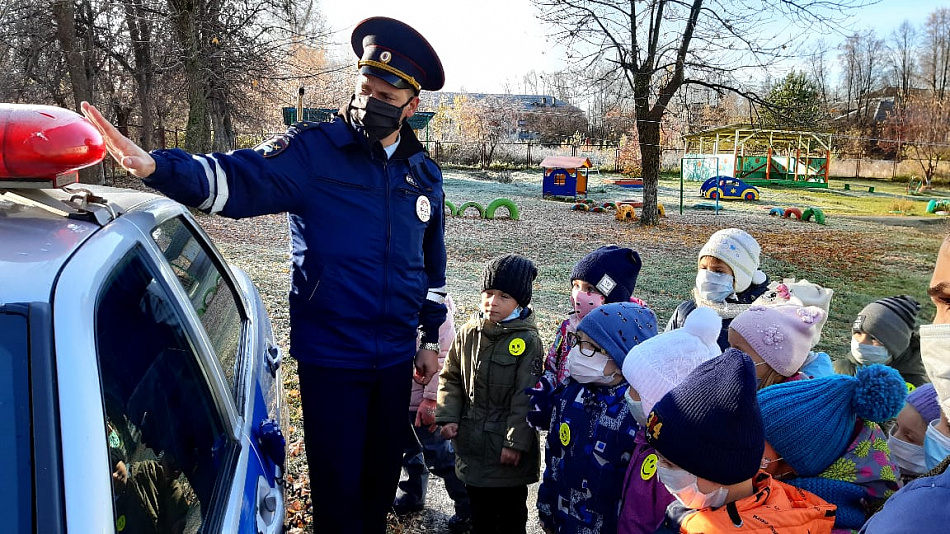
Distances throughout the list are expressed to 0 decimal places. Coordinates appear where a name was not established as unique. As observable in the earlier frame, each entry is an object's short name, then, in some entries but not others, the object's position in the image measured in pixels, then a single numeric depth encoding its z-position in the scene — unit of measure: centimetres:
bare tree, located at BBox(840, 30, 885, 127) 6159
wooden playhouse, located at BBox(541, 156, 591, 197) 2342
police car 114
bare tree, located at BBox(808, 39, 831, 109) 5280
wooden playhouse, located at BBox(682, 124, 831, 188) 3033
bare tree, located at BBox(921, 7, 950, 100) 5156
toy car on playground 2481
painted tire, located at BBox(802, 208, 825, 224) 1877
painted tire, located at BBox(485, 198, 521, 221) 1662
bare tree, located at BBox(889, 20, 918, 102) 5783
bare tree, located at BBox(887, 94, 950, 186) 3422
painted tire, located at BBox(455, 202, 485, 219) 1659
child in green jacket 295
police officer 245
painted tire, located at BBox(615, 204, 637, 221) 1803
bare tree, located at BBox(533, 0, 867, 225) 1579
